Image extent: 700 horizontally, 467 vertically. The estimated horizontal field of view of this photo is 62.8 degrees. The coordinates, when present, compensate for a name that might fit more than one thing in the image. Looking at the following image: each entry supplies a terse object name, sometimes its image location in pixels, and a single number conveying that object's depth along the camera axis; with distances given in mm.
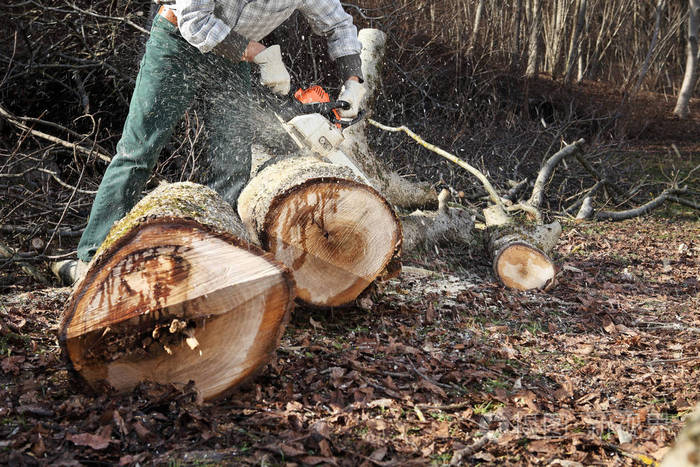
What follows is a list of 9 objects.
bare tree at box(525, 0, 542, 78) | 11500
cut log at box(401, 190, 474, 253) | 4098
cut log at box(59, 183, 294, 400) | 1746
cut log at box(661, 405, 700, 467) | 761
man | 2814
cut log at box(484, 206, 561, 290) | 3510
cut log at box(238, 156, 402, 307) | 2480
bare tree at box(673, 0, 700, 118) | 12469
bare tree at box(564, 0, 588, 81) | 12437
